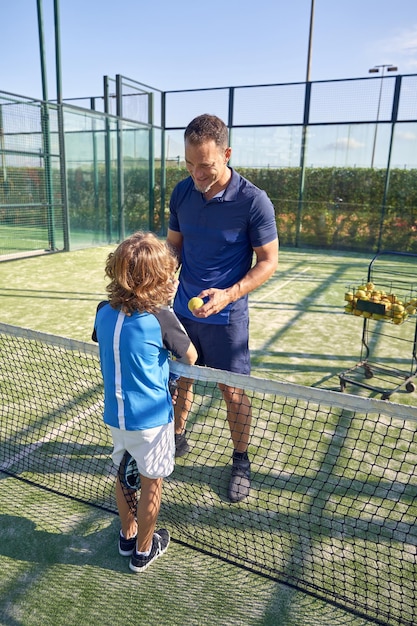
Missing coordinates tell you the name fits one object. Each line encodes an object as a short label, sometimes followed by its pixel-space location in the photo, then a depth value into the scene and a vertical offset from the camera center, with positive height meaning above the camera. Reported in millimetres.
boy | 1913 -700
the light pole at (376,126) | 11773 +1667
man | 2436 -344
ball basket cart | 3959 -1660
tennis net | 2144 -1711
